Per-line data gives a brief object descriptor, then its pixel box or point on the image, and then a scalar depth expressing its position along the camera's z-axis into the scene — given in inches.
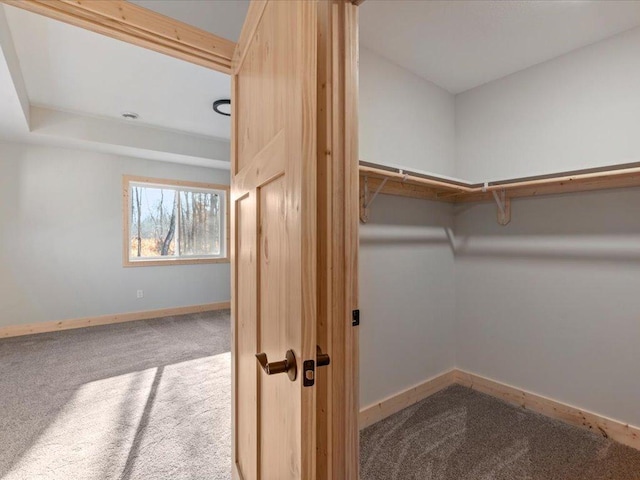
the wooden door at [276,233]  27.3
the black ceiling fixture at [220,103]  130.0
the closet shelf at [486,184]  70.6
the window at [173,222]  181.5
